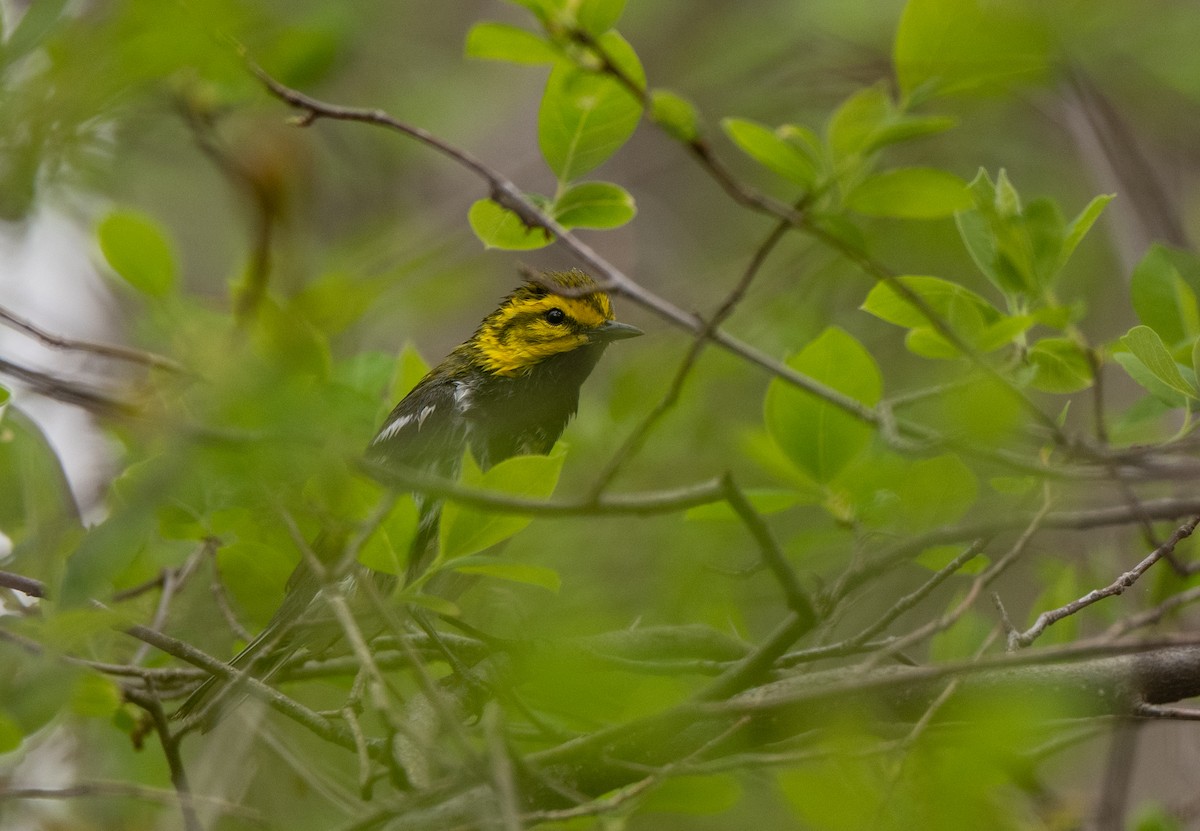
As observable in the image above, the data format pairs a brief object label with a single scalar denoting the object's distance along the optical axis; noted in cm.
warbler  821
